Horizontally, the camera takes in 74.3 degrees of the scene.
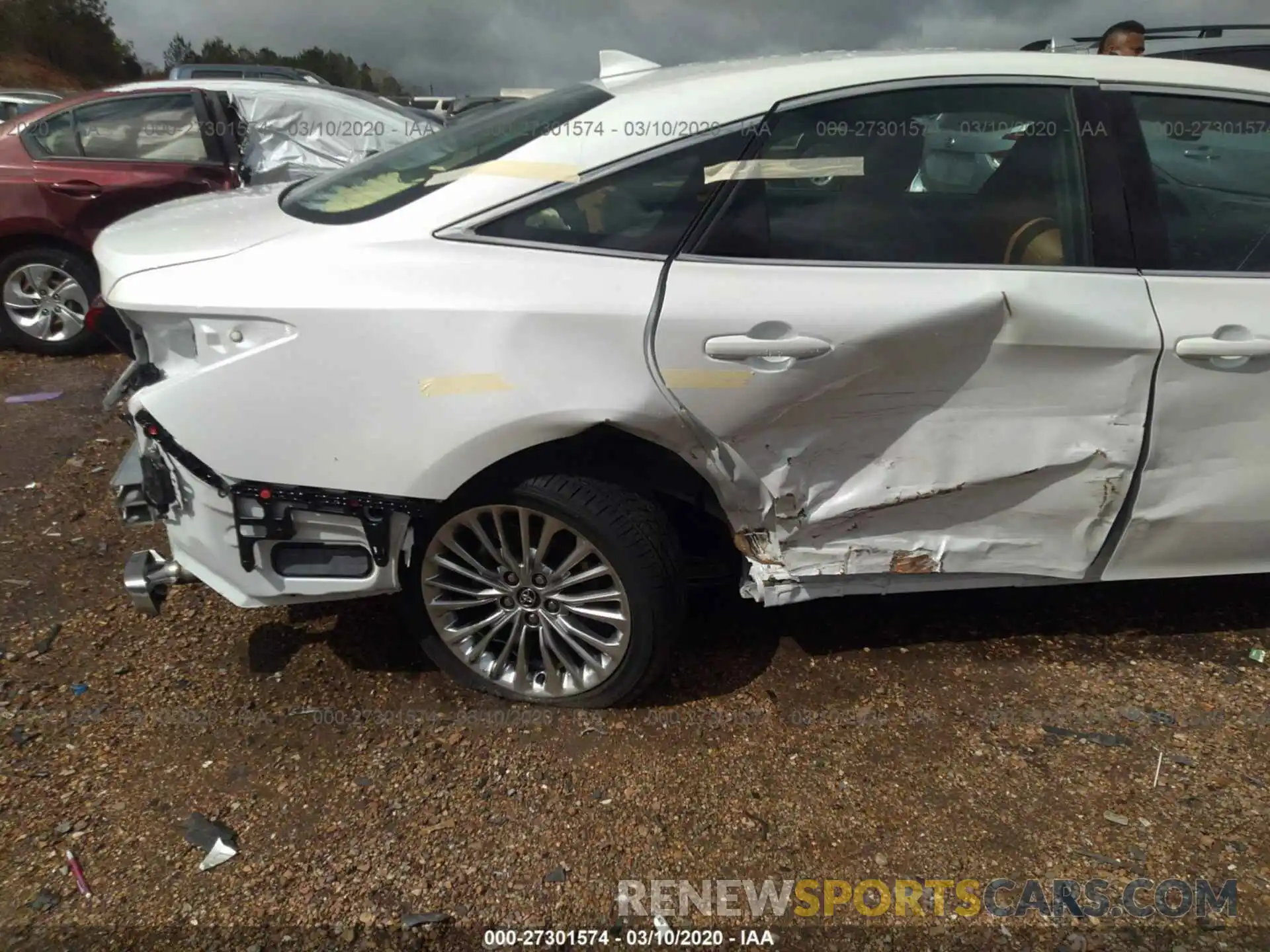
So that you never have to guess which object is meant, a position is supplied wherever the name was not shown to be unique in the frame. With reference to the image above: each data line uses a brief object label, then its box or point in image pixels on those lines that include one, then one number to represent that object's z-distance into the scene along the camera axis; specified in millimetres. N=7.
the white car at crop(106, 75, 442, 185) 5547
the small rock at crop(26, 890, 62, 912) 1888
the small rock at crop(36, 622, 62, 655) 2689
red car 5062
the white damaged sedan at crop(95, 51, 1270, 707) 1990
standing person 3516
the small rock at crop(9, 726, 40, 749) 2330
